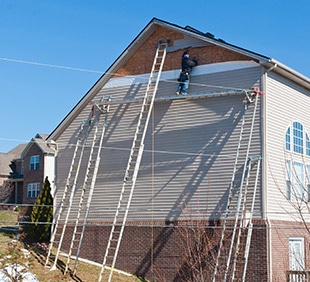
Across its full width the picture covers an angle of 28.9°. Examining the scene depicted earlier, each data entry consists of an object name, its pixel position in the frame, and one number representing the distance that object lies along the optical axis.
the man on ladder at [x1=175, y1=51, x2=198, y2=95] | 22.70
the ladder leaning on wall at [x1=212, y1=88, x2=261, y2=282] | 19.67
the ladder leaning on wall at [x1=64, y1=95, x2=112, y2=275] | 23.77
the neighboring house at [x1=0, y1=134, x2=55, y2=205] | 51.19
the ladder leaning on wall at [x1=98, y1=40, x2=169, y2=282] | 22.95
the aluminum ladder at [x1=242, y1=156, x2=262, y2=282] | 19.29
